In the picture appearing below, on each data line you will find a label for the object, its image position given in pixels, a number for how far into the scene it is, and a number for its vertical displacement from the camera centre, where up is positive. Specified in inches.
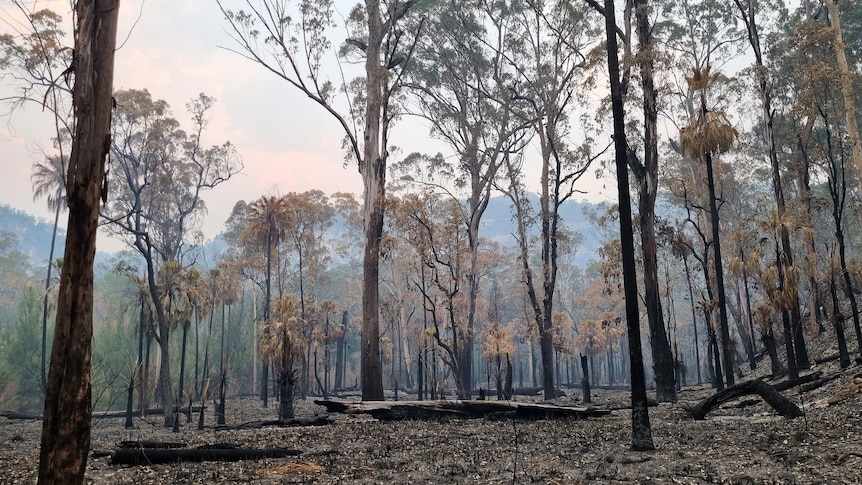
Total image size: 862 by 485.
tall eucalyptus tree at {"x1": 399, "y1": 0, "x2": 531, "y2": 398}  1239.5 +600.4
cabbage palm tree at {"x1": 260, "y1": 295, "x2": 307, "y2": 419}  760.3 -2.7
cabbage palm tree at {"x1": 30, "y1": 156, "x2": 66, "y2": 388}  1706.4 +556.0
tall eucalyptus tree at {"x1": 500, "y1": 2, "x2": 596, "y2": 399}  1123.3 +453.1
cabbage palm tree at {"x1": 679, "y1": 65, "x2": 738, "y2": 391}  637.3 +243.3
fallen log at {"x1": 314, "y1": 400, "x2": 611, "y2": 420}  559.8 -68.4
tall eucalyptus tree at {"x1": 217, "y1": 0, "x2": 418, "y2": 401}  775.7 +367.1
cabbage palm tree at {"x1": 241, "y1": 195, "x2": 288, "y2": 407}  1480.1 +358.0
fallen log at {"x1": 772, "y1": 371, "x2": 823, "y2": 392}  562.3 -47.1
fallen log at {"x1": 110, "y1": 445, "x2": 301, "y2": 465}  326.3 -63.9
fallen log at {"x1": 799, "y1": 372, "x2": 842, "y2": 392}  545.3 -46.6
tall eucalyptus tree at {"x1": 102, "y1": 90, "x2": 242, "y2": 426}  1381.6 +512.8
